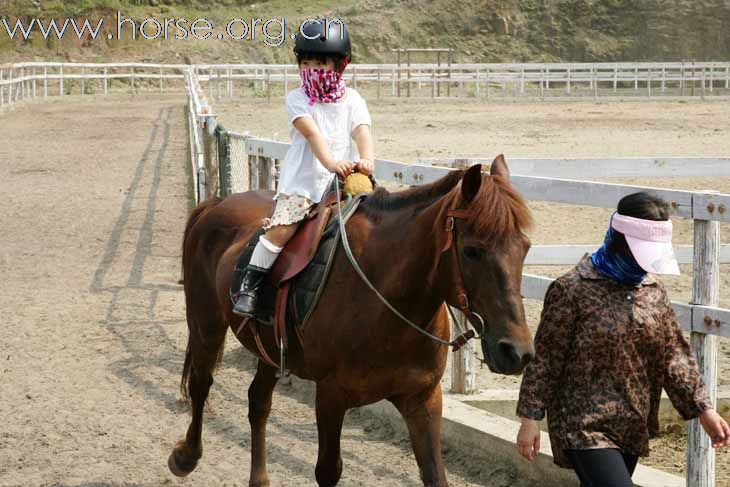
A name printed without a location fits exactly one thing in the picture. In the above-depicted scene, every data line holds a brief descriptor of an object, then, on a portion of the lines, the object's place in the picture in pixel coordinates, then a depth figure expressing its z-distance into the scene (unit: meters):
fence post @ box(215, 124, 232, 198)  17.13
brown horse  6.40
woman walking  6.02
